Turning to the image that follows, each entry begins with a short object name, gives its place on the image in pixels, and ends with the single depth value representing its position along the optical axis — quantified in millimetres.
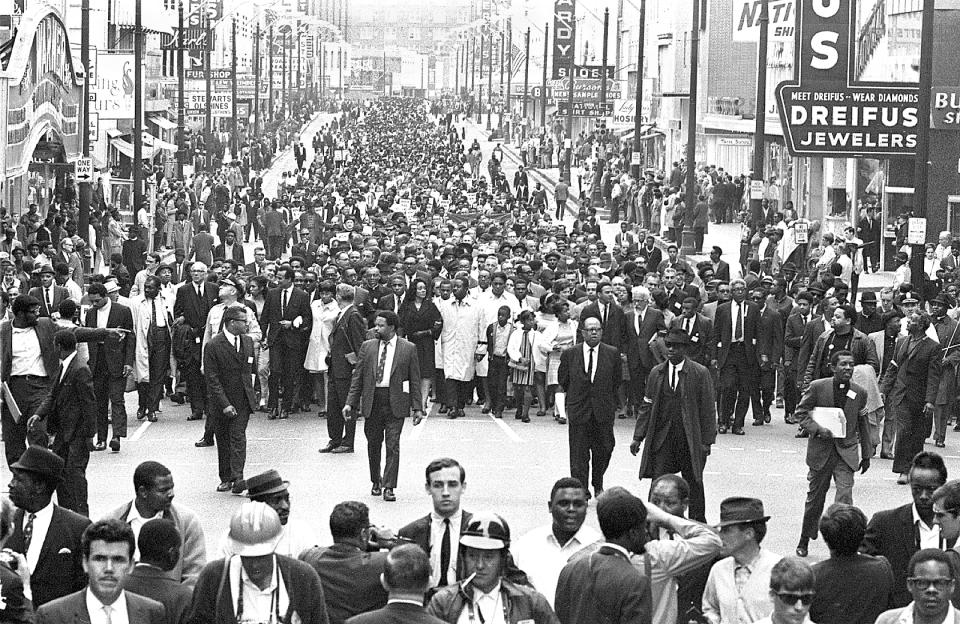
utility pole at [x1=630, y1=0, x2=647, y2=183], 53062
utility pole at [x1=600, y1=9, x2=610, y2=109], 68062
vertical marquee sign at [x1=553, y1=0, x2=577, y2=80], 78500
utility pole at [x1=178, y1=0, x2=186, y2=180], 56875
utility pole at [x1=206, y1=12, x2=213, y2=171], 65181
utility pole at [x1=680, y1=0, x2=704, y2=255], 42750
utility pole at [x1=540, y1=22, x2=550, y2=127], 89312
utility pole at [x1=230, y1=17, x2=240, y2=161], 70812
